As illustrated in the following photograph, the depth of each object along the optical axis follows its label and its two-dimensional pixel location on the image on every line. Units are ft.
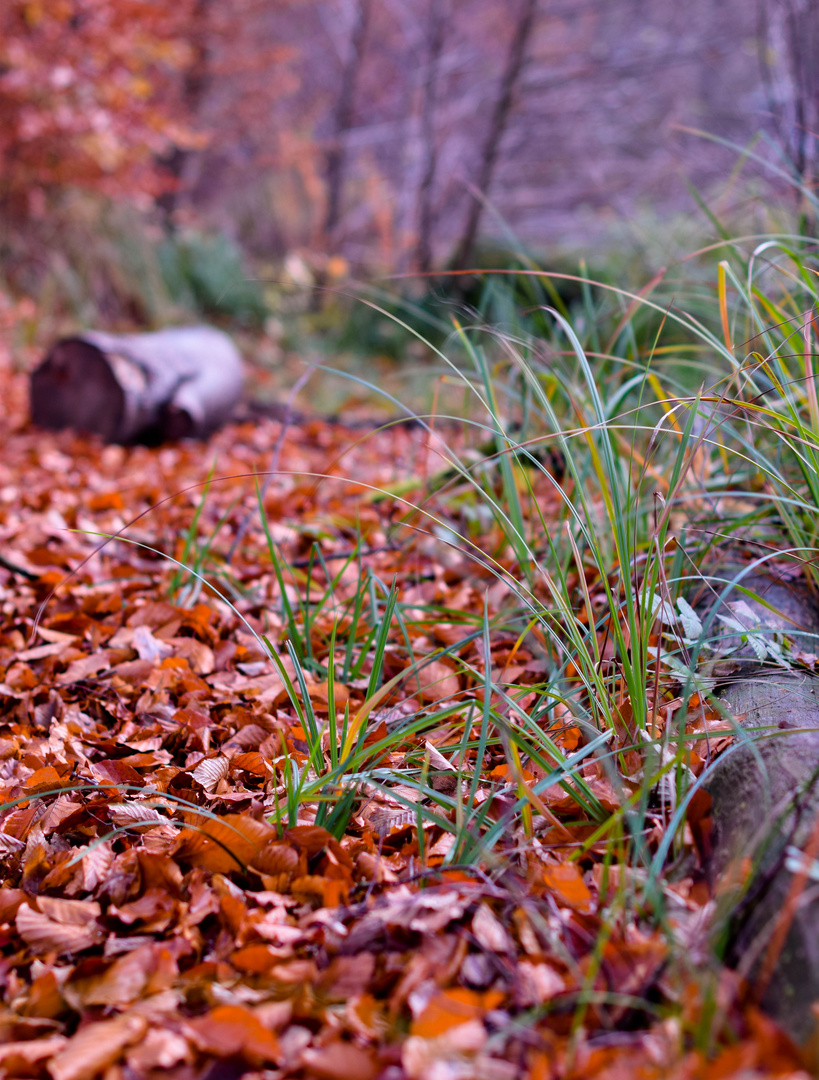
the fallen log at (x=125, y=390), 11.23
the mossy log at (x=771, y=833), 2.31
